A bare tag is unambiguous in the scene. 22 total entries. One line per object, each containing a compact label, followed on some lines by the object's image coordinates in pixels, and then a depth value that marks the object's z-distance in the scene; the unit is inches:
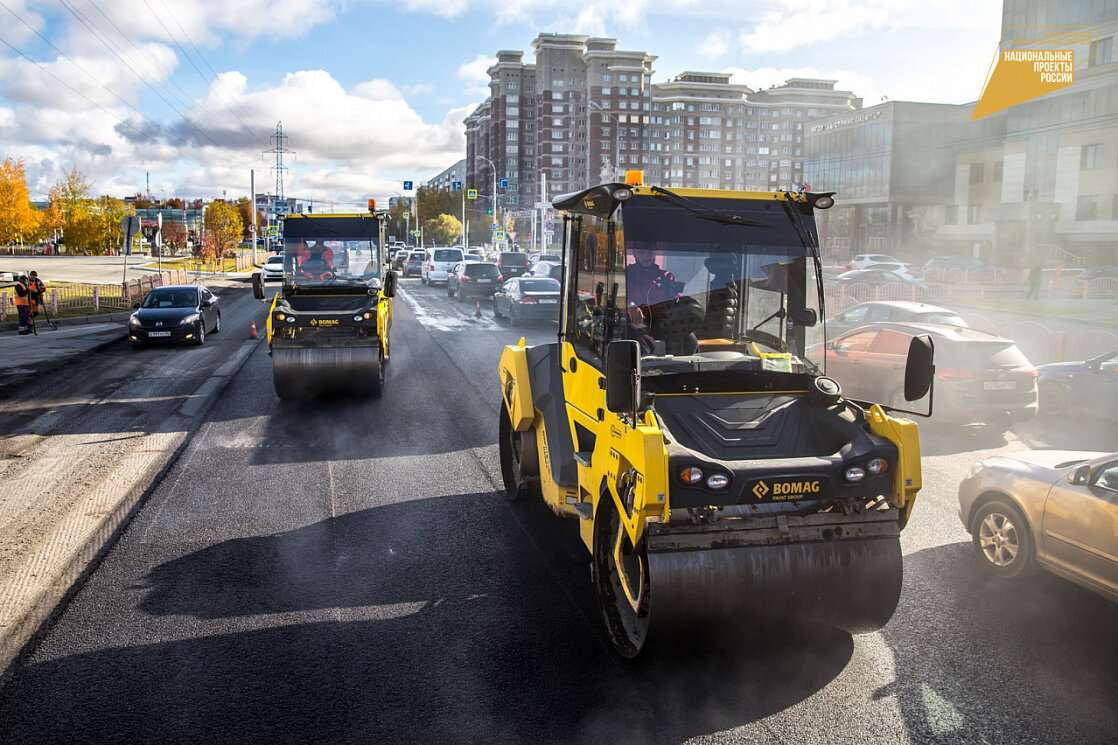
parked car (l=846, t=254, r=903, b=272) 1743.4
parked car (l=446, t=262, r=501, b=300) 1370.6
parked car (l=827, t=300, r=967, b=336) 526.6
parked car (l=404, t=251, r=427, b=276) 2165.4
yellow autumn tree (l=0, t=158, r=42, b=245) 1796.3
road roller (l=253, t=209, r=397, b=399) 518.9
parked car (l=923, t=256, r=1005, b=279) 1683.1
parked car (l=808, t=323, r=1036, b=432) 421.7
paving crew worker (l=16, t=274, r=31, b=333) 912.3
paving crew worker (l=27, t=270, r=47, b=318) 941.2
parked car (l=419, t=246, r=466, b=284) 1763.0
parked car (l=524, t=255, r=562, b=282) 1387.5
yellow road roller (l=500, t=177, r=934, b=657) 177.5
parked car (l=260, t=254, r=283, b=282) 1784.0
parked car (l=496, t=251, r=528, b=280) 1633.9
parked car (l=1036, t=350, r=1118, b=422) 466.3
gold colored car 214.5
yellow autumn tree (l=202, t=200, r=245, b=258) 2709.2
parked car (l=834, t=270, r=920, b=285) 1422.2
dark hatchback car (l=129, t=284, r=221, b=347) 811.4
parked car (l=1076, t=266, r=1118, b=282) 1338.1
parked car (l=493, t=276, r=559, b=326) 1002.7
